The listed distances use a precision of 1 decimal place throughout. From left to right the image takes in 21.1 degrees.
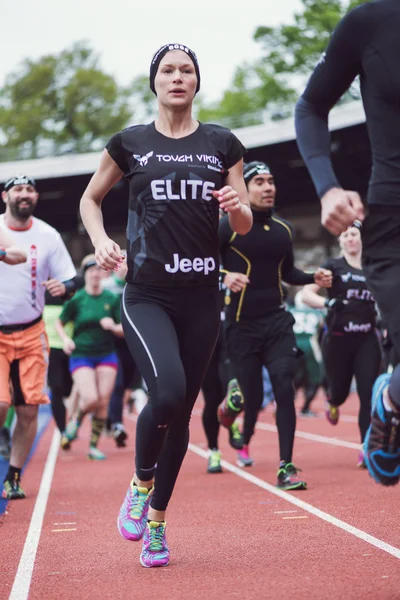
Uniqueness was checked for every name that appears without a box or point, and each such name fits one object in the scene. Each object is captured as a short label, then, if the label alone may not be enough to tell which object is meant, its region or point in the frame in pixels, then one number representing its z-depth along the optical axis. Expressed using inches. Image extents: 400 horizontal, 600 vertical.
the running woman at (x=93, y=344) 475.5
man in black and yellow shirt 351.3
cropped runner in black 153.3
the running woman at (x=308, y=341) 786.2
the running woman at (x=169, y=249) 196.5
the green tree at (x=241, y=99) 2146.3
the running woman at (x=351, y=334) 386.9
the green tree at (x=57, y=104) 2405.3
